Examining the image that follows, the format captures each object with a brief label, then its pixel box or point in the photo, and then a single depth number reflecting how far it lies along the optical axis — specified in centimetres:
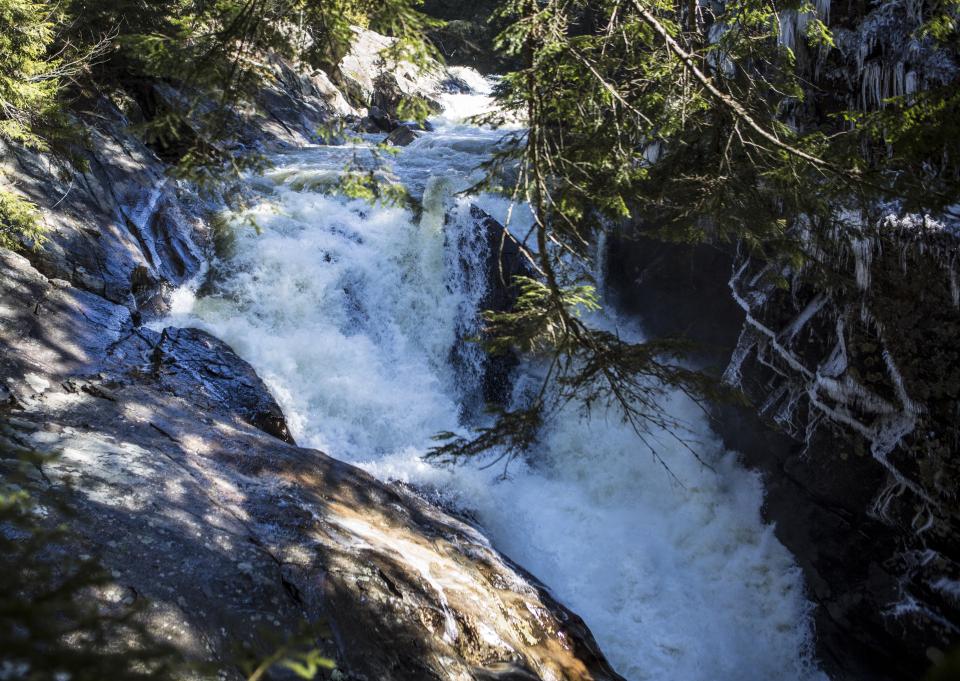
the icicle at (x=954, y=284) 600
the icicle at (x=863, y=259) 646
